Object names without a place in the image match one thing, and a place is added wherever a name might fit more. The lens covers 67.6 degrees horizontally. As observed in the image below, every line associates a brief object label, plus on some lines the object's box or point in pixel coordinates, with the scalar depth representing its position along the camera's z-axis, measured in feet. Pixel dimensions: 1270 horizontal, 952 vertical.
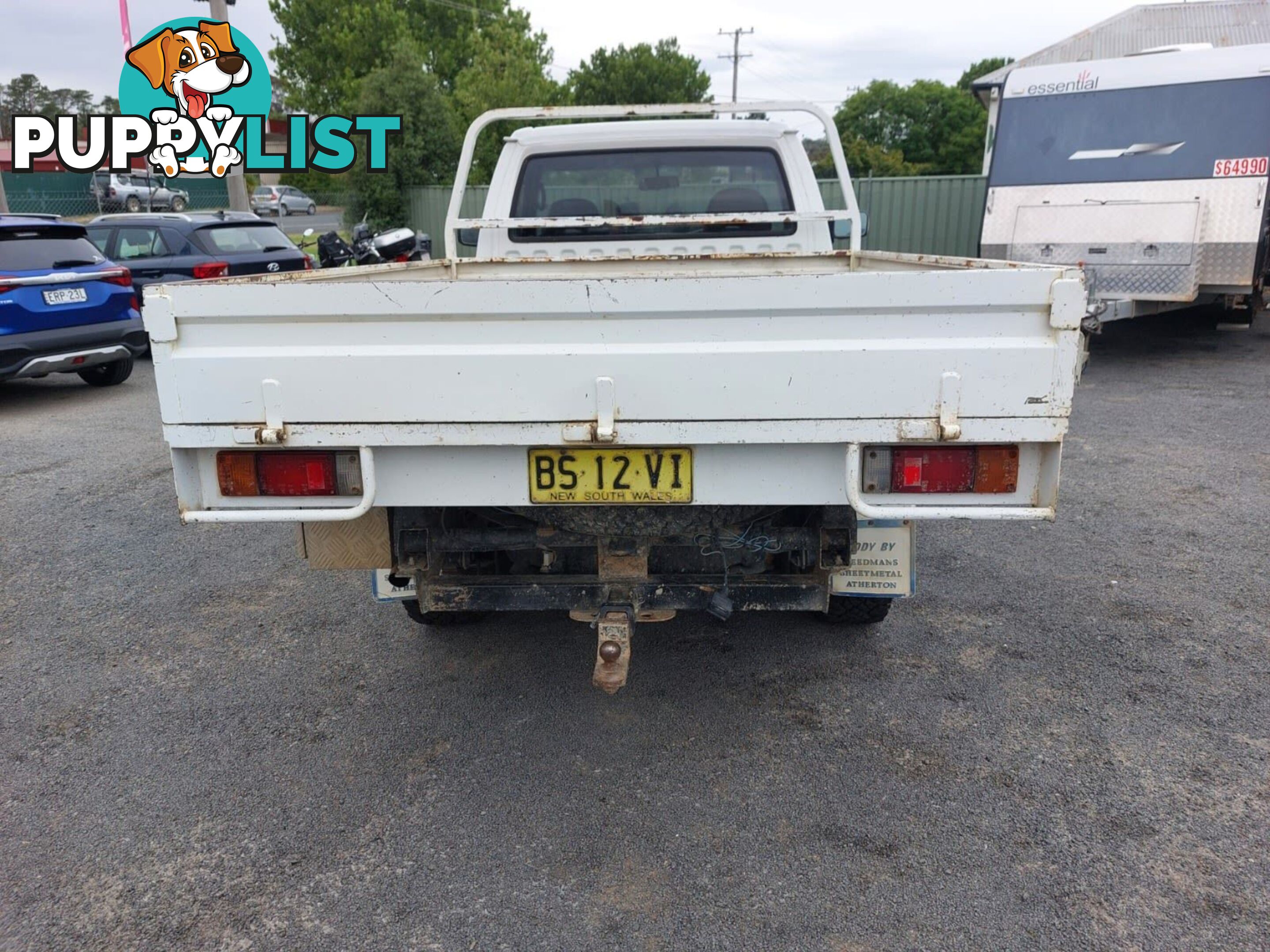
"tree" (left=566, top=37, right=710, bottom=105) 146.92
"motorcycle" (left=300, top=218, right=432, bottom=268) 47.26
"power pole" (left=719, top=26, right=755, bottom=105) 176.35
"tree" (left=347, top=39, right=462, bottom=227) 69.26
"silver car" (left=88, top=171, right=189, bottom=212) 96.94
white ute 8.10
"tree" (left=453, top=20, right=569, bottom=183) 90.02
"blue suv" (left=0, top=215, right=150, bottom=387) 27.09
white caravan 29.60
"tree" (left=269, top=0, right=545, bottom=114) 131.64
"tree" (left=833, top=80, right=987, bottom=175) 156.66
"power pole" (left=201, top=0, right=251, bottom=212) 54.85
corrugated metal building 44.24
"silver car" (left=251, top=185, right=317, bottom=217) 115.75
